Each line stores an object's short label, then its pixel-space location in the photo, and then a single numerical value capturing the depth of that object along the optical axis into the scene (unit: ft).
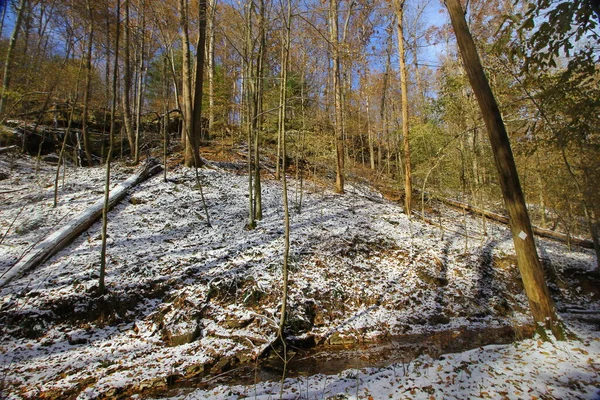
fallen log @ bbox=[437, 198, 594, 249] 35.86
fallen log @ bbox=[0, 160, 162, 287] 17.07
